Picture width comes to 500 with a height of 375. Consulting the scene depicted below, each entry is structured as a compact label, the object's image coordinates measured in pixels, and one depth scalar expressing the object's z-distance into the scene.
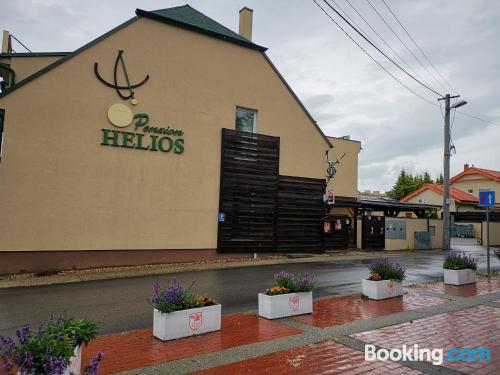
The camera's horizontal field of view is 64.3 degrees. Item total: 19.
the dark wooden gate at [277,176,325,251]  19.40
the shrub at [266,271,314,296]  7.76
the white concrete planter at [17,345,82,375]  4.30
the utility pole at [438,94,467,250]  25.41
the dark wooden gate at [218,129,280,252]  17.59
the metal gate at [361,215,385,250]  23.72
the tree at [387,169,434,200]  63.84
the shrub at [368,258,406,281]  9.80
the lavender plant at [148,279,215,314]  6.23
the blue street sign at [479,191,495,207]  13.11
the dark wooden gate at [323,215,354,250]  21.70
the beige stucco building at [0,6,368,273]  13.62
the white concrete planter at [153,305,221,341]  6.16
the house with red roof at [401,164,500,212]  45.69
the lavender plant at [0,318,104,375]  3.63
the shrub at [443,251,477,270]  11.96
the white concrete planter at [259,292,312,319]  7.48
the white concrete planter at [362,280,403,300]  9.38
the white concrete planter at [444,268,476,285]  11.62
